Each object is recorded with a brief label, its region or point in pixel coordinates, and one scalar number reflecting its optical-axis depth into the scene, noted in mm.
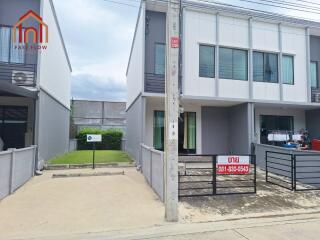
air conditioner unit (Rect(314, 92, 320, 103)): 15031
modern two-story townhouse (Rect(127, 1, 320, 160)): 13000
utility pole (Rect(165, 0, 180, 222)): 5344
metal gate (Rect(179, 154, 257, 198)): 7223
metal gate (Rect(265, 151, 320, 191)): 8828
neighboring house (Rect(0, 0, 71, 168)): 10879
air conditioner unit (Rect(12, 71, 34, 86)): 10703
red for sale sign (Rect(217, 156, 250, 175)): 7316
